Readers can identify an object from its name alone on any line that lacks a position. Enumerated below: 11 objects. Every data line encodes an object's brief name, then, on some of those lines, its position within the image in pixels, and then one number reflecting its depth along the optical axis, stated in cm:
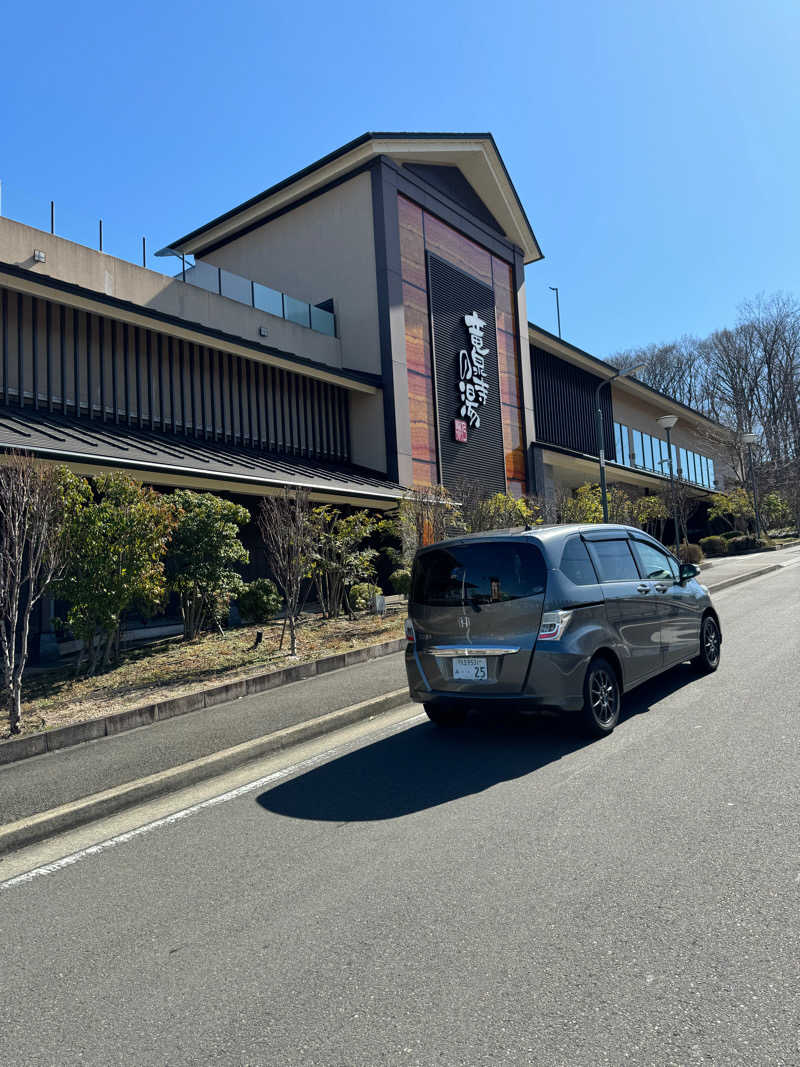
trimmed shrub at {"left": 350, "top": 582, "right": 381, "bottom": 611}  1481
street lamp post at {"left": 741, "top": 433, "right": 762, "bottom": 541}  3528
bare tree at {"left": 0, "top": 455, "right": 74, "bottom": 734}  751
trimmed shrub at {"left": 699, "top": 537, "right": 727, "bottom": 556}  3700
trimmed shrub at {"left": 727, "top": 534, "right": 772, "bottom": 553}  3649
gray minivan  593
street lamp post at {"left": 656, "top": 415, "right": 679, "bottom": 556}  2747
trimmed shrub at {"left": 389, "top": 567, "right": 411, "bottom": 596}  1631
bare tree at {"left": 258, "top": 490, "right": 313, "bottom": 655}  1118
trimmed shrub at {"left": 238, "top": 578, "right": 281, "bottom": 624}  1241
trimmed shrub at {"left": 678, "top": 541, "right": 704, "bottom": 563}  2675
